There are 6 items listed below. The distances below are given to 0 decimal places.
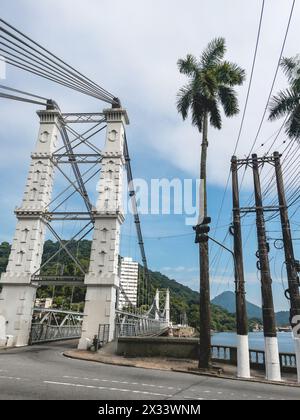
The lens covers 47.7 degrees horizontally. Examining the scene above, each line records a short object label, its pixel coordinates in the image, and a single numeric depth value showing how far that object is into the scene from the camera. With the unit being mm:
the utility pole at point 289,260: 15289
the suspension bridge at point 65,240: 24125
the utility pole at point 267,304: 14250
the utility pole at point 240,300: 14477
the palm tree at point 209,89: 20344
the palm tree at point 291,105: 18906
